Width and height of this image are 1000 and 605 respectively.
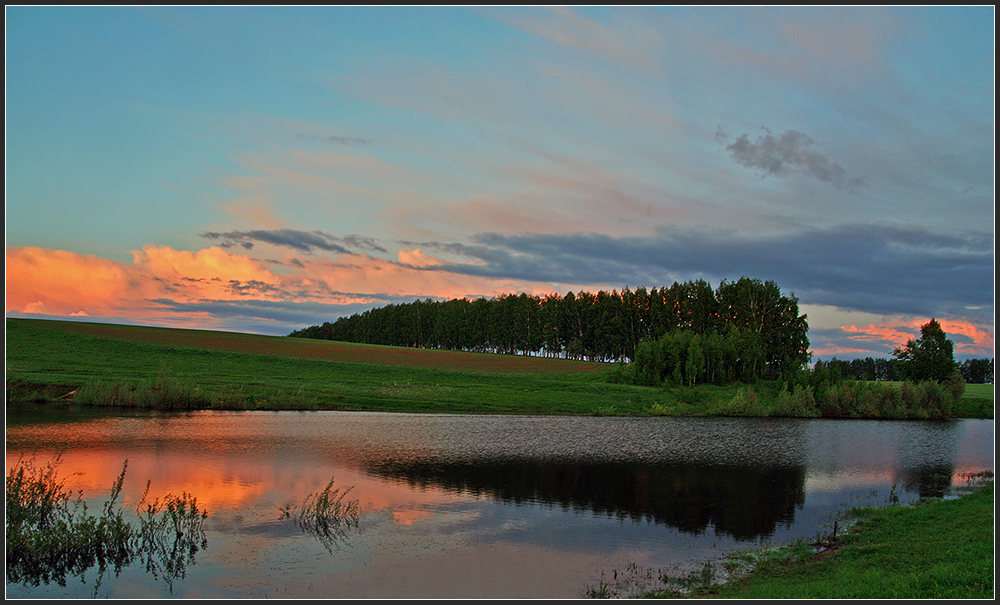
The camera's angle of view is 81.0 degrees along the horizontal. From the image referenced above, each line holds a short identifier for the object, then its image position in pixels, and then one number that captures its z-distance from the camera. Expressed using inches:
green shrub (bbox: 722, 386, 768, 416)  2664.9
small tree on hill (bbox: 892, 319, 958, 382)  3351.4
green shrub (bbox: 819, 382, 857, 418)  2763.3
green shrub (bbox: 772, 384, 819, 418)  2760.8
